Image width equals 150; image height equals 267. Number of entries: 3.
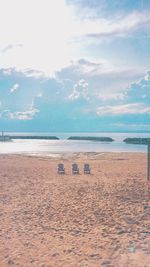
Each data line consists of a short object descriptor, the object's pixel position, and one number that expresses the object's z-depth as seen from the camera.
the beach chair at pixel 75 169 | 21.64
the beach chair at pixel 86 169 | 21.78
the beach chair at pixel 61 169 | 21.73
